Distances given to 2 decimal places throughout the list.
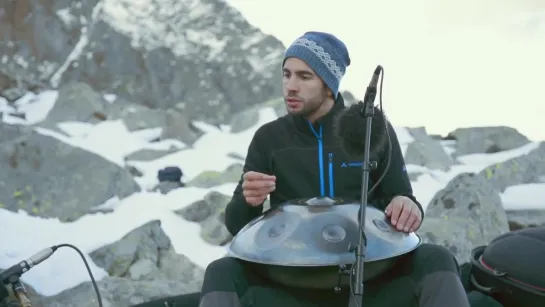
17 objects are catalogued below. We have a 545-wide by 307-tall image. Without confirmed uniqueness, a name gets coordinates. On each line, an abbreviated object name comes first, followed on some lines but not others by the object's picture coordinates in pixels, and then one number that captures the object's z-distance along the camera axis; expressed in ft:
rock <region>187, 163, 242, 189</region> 32.65
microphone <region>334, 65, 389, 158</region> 5.82
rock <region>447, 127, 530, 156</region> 46.11
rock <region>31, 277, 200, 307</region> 11.19
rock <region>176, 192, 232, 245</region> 21.93
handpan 5.65
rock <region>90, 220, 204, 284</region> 16.44
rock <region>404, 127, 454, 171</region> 40.45
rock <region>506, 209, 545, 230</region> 19.49
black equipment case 6.83
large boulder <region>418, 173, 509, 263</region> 14.73
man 5.77
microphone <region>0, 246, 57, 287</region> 6.81
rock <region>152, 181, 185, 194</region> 32.22
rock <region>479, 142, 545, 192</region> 25.27
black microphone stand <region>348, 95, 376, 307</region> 4.88
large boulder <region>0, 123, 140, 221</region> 22.56
